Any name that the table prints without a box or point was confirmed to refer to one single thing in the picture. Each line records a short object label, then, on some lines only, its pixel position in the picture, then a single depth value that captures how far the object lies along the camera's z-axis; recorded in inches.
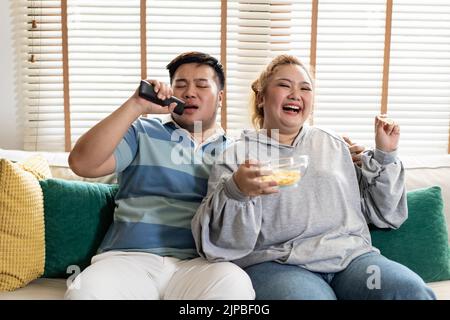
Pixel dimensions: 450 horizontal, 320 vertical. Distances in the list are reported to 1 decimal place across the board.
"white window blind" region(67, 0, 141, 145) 93.1
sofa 65.9
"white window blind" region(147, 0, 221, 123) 93.5
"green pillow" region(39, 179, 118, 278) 65.9
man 54.4
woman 54.4
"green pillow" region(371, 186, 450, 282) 67.1
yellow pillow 61.7
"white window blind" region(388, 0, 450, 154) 97.0
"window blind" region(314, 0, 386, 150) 96.3
